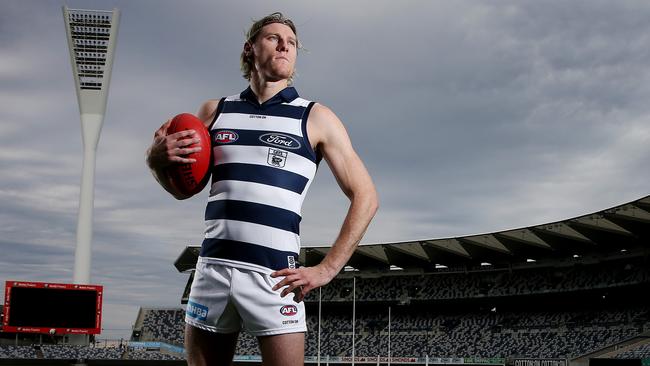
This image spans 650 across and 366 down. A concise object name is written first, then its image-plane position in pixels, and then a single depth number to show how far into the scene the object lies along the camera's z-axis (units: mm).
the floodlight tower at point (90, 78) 42844
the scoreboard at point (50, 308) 32812
